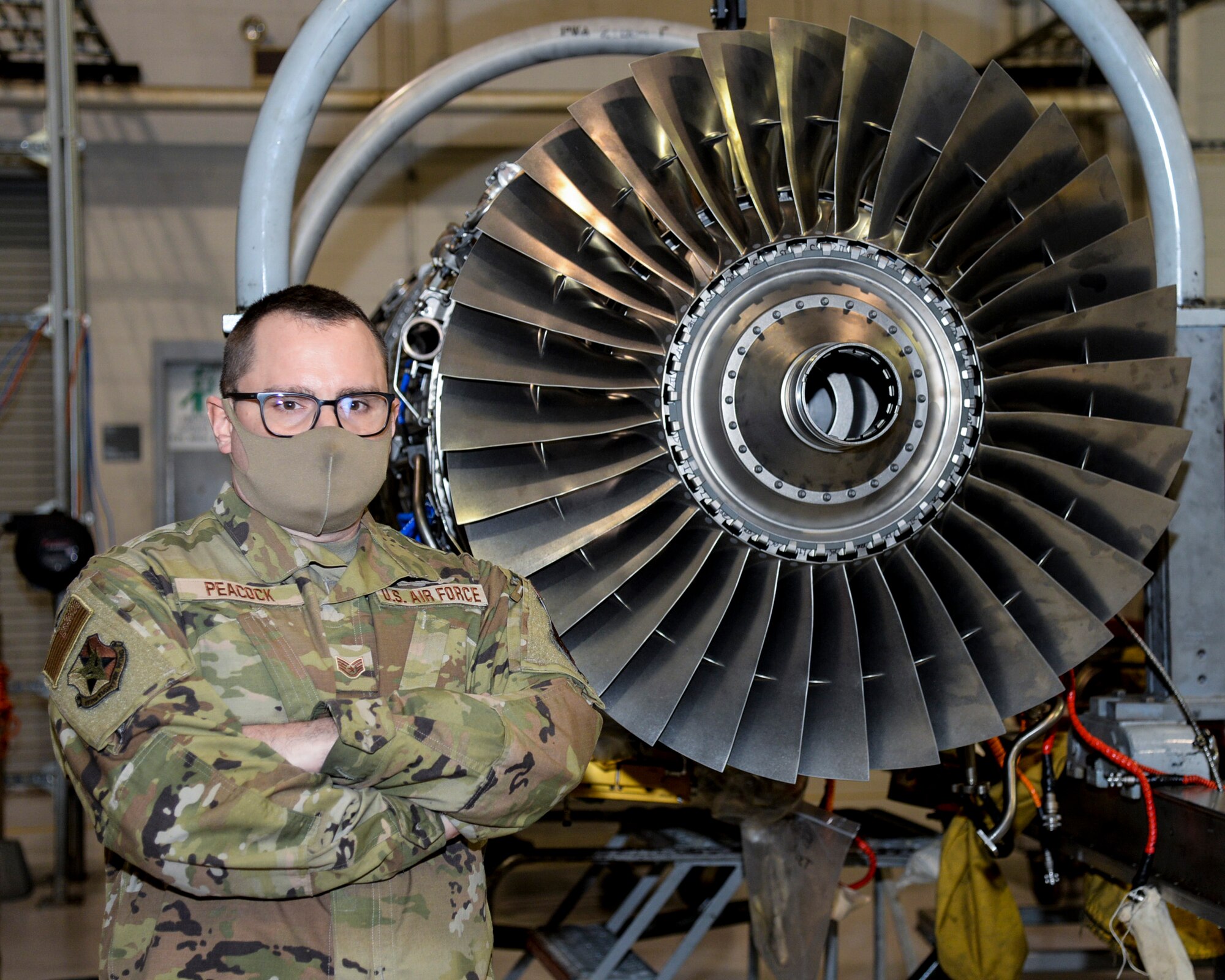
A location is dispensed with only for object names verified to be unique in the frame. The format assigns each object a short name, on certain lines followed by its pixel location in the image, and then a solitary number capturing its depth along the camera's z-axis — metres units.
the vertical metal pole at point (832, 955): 2.41
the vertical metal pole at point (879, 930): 2.49
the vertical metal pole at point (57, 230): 3.88
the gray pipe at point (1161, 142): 1.69
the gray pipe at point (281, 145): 1.63
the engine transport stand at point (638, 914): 2.22
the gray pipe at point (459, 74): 2.39
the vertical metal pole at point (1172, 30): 4.82
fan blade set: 1.38
